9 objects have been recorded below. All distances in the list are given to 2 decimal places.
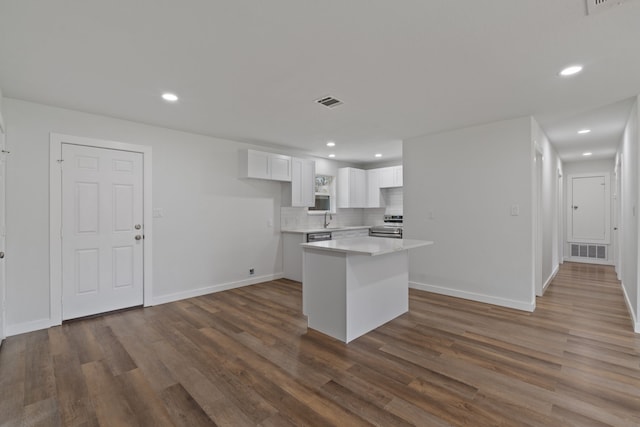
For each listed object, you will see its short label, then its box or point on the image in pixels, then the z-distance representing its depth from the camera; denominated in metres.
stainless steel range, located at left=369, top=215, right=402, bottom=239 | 6.54
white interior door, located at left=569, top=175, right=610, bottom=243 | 6.66
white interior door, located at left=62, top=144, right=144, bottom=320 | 3.47
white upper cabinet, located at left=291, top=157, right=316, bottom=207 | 5.61
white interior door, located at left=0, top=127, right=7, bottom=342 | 2.89
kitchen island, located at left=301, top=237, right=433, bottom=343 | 2.89
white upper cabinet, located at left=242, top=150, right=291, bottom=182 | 4.95
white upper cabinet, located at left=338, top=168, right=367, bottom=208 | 6.77
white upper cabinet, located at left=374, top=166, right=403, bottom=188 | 6.63
